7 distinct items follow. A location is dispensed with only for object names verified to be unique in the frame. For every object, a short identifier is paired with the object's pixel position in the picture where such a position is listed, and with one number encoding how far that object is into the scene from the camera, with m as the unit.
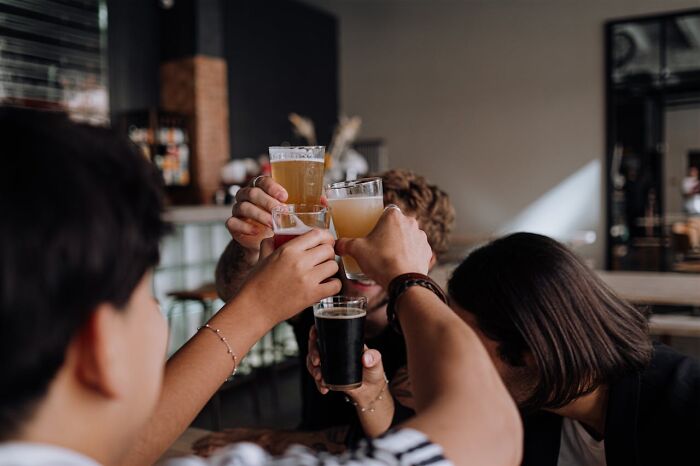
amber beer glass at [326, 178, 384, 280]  1.09
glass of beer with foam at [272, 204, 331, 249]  1.06
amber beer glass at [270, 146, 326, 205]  1.25
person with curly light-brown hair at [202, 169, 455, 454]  1.27
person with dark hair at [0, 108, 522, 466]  0.56
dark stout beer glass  1.02
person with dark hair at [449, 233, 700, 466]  1.16
